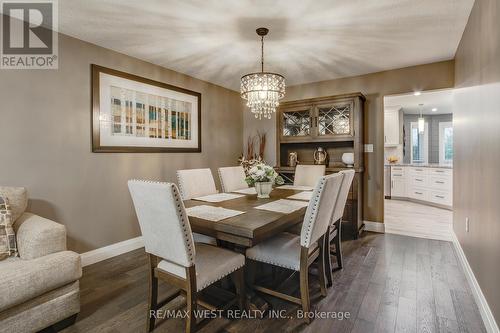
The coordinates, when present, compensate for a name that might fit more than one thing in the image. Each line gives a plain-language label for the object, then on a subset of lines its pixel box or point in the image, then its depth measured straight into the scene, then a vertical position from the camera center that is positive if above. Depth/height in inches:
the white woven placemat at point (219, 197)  103.0 -13.4
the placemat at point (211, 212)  75.4 -14.7
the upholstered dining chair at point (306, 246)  71.5 -24.7
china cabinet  148.7 +17.0
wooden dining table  66.2 -16.0
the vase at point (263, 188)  104.7 -9.7
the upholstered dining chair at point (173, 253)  59.1 -21.8
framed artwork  117.6 +24.4
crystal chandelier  105.1 +30.0
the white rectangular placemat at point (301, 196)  103.6 -13.1
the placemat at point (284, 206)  82.7 -14.0
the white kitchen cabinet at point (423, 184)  218.2 -18.7
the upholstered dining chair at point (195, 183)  113.3 -8.7
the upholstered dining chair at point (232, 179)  129.7 -7.6
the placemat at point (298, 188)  128.3 -12.2
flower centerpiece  104.0 -6.0
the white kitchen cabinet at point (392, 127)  271.0 +36.2
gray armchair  61.4 -28.4
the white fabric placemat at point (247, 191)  121.6 -12.8
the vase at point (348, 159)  157.0 +2.4
